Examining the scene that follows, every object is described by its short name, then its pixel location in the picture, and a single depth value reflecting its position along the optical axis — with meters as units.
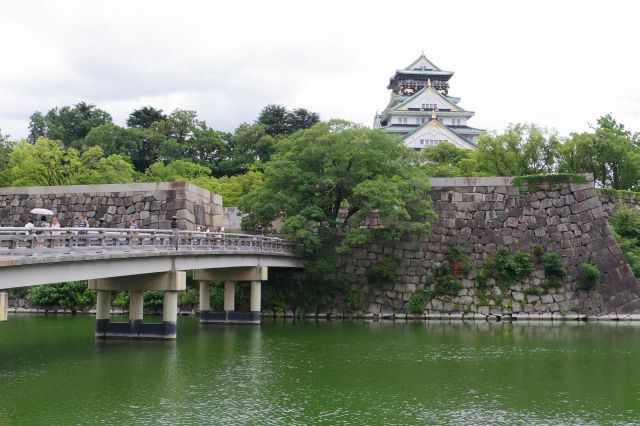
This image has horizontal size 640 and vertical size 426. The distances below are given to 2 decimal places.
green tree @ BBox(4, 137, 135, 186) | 42.97
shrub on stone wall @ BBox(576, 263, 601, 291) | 32.94
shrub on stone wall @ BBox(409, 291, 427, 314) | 33.75
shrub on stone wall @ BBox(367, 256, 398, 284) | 34.16
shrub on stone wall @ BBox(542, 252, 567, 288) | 33.62
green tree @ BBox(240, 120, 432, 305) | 31.98
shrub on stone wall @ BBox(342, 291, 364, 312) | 34.25
